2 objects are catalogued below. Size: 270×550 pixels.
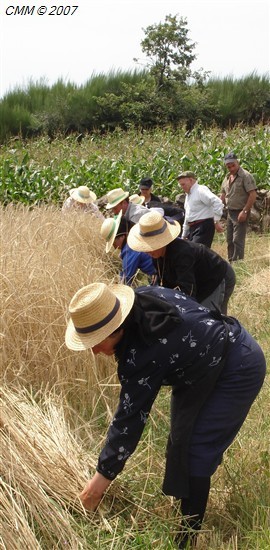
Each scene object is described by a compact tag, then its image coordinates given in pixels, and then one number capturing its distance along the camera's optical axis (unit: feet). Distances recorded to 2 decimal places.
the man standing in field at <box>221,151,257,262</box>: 28.02
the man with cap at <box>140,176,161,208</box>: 27.35
